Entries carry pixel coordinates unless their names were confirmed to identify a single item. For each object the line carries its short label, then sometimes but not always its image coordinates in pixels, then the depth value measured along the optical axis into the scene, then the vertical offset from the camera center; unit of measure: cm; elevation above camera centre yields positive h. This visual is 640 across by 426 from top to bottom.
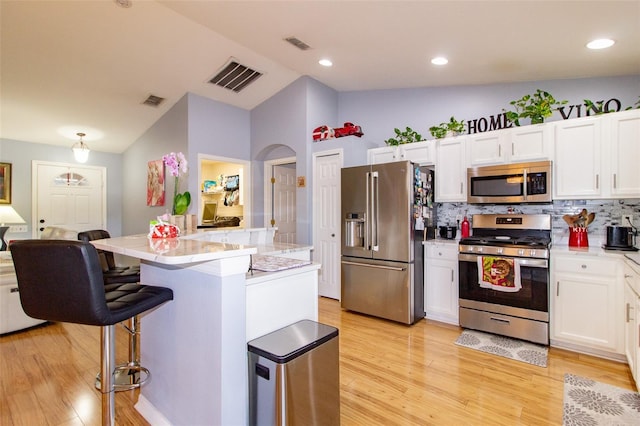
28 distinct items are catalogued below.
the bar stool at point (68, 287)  126 -31
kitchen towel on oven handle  287 -57
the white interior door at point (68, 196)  572 +33
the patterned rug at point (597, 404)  183 -121
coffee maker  271 -22
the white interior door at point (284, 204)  549 +16
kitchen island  140 -55
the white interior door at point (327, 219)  433 -9
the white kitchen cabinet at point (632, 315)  202 -71
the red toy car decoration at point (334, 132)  419 +112
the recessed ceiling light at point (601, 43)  245 +135
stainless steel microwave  298 +29
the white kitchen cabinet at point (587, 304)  250 -76
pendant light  499 +97
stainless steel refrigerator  337 -33
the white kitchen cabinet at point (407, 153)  374 +75
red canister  294 -24
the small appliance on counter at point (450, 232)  371 -23
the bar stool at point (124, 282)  186 -49
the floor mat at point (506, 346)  261 -120
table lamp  479 -7
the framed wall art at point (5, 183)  530 +52
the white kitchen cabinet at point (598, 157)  264 +49
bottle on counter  364 -19
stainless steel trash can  142 -79
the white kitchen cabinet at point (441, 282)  335 -76
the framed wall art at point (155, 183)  524 +52
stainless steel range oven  279 -63
